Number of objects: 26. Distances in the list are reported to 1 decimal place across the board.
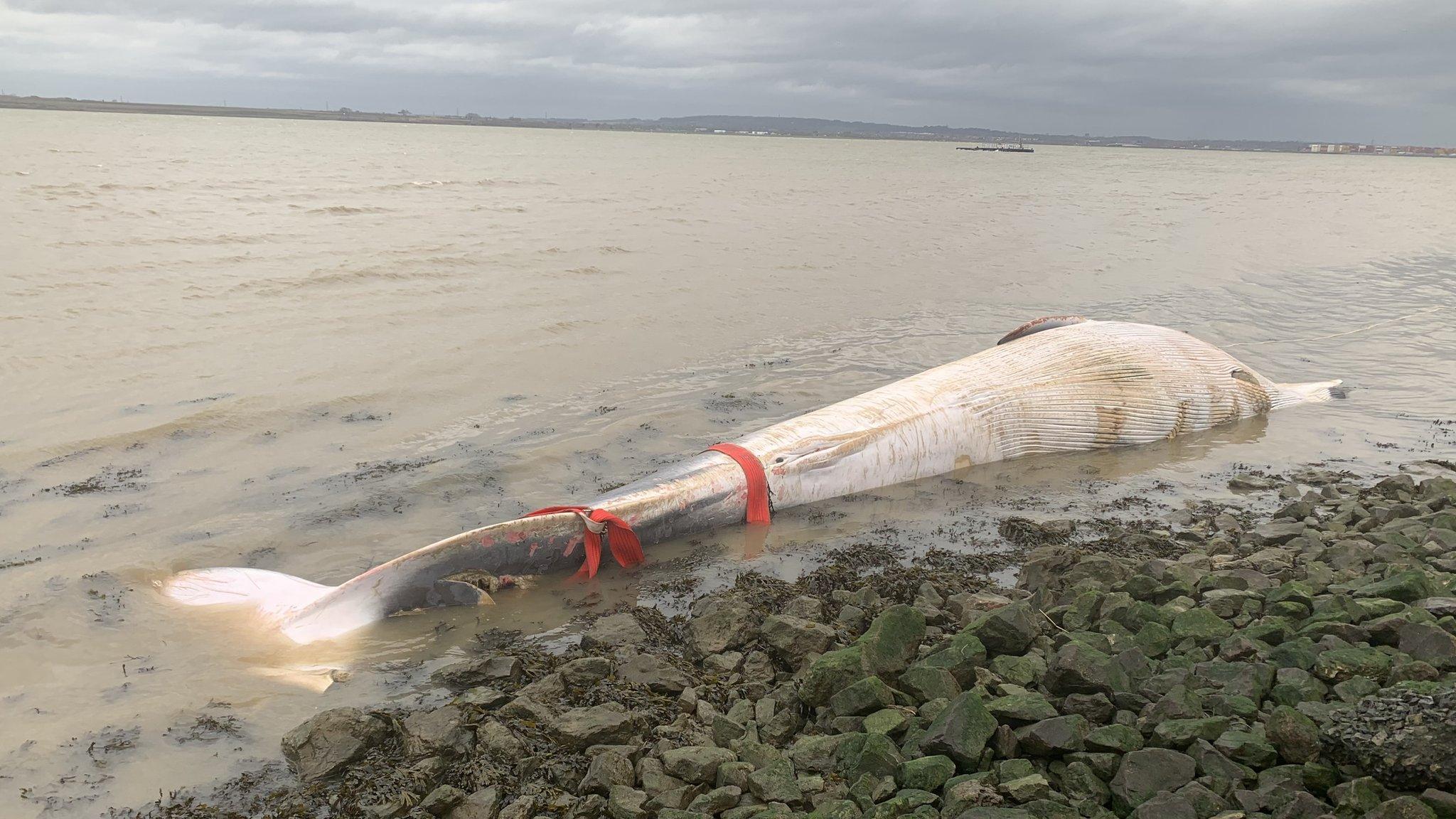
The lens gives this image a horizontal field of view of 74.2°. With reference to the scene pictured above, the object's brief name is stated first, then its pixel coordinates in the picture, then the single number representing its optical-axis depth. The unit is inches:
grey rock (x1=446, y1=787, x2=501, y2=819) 138.5
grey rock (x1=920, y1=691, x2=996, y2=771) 135.0
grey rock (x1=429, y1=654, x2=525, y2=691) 176.9
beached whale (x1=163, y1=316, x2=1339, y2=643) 201.0
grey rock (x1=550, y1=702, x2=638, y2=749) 151.7
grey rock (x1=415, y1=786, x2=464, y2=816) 139.1
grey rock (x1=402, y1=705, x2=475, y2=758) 151.9
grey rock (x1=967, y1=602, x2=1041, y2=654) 166.9
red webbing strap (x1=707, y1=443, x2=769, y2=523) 252.7
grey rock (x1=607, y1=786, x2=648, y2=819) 135.5
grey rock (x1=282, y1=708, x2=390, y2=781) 150.8
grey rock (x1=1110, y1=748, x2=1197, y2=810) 127.1
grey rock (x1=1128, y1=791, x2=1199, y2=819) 119.9
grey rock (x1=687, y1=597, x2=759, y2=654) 186.2
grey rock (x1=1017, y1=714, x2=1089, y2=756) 135.9
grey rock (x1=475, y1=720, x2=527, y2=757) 149.5
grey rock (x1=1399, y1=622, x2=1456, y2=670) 150.2
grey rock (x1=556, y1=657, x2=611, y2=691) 171.8
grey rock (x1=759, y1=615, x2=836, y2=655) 179.2
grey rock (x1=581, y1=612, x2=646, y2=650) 189.6
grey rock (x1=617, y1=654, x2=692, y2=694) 171.2
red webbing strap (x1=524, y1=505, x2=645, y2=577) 219.0
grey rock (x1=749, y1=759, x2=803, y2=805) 134.3
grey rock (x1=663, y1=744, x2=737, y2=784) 142.3
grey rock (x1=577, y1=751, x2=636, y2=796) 142.3
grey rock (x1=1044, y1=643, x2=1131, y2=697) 149.4
